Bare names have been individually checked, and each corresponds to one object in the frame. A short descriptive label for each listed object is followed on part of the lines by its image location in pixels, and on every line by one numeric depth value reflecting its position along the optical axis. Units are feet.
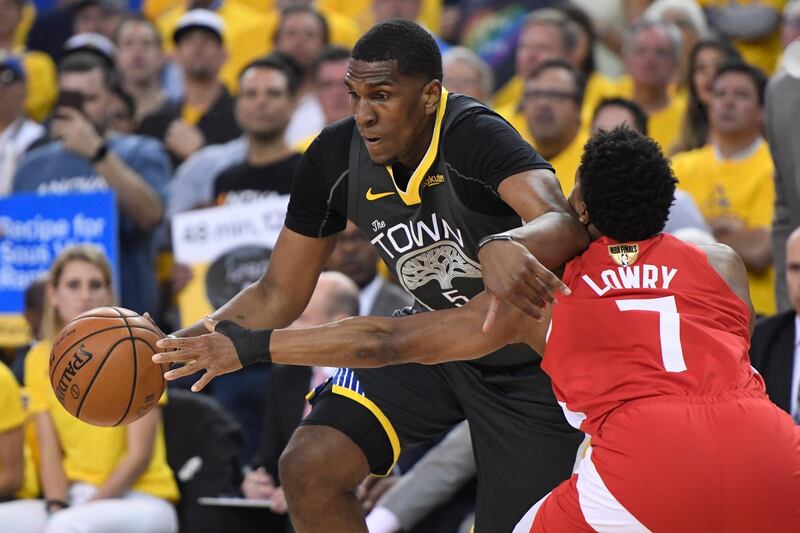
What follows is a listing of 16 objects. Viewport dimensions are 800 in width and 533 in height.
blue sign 51.85
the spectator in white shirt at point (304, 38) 62.28
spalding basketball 27.45
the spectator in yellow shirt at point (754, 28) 56.65
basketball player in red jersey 23.08
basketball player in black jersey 27.76
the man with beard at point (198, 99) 60.49
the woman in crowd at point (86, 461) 40.73
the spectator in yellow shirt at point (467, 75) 54.60
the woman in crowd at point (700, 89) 50.16
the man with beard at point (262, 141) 51.49
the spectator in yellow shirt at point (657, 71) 53.67
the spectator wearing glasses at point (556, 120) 47.62
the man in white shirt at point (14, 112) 60.75
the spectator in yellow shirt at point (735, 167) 45.21
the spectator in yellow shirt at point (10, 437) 40.96
